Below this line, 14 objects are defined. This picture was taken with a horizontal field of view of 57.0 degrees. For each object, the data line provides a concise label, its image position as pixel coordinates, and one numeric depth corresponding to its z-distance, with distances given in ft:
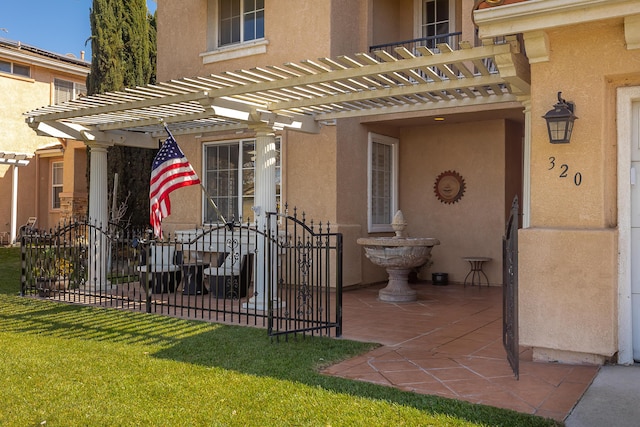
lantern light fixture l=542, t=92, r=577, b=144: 17.65
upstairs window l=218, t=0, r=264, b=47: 38.06
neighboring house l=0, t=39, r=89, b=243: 65.26
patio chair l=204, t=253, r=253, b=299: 30.63
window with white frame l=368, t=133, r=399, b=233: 37.81
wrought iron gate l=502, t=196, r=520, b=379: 15.90
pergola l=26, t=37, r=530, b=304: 21.33
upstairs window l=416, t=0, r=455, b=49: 37.22
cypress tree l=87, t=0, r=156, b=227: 51.93
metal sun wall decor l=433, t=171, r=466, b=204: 38.01
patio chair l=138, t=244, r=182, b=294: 33.55
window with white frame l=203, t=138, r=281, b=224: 38.14
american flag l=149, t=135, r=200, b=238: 27.96
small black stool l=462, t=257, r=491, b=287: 37.09
